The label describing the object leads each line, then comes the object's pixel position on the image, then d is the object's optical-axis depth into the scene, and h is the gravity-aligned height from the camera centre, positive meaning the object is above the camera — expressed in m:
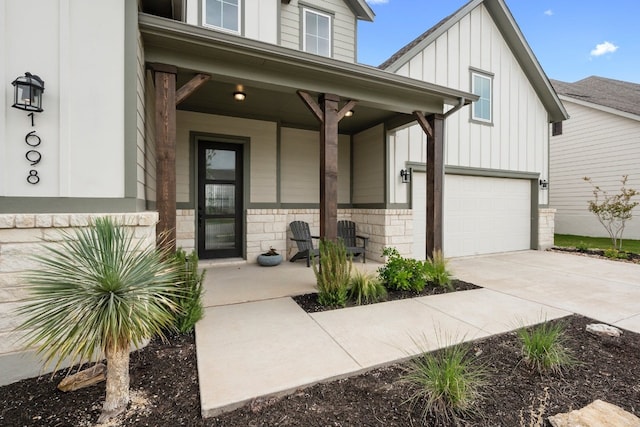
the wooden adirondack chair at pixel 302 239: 5.69 -0.58
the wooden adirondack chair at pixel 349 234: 6.67 -0.55
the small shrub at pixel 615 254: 6.68 -0.99
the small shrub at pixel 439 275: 4.27 -0.94
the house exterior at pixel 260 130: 2.21 +1.15
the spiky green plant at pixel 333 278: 3.52 -0.82
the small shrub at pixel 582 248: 7.49 -0.95
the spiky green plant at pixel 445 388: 1.70 -1.08
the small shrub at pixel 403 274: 3.97 -0.88
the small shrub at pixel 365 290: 3.64 -1.00
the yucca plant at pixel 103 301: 1.58 -0.51
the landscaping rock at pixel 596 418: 1.59 -1.14
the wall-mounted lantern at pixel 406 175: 6.25 +0.74
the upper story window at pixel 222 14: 5.15 +3.45
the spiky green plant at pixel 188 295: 2.70 -0.80
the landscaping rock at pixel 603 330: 2.75 -1.13
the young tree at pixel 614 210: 7.51 +0.01
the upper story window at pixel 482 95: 7.04 +2.80
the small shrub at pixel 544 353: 2.12 -1.06
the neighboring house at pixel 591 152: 9.35 +2.01
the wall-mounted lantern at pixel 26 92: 2.05 +0.82
